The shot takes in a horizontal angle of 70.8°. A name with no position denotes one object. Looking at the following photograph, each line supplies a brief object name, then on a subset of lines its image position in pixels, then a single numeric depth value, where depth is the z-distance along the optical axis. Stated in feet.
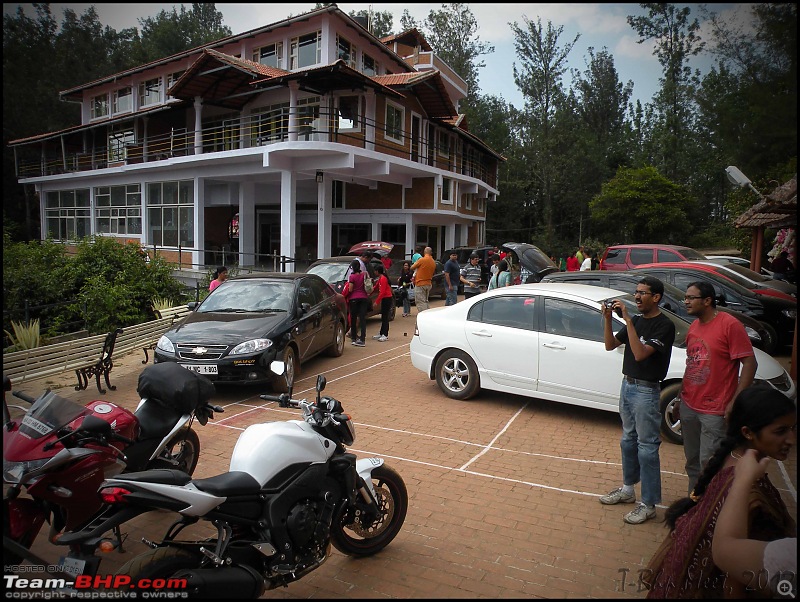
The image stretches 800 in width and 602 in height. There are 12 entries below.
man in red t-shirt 13.42
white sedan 20.79
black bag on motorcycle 13.37
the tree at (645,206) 107.14
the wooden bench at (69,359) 24.38
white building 68.28
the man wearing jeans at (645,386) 14.26
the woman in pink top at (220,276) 33.27
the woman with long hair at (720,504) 7.55
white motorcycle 9.04
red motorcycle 10.25
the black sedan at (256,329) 24.23
